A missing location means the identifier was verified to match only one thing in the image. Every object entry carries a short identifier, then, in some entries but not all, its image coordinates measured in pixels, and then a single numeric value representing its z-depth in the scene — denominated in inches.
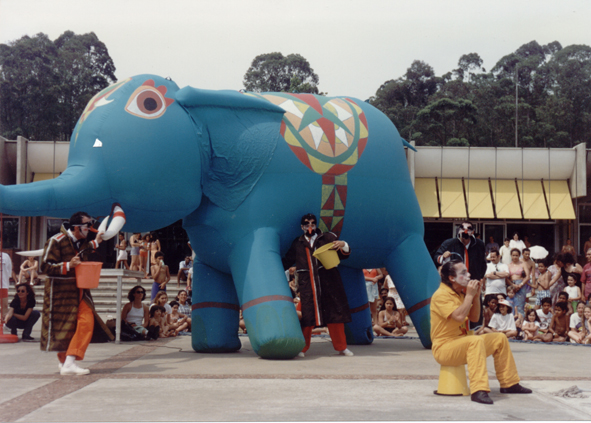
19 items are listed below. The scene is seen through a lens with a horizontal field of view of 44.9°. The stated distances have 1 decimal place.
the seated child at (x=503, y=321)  418.6
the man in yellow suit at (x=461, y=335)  201.5
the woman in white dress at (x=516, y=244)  606.1
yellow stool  204.2
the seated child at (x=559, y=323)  420.5
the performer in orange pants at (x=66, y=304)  253.8
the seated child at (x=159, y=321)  414.2
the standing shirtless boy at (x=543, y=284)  466.3
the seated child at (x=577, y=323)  409.1
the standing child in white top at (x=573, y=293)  441.1
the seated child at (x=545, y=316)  429.4
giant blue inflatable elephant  281.7
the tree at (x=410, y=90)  1643.7
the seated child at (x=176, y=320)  455.5
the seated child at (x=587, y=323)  401.0
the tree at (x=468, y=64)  1827.0
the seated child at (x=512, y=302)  446.6
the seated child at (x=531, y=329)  426.0
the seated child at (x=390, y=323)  438.6
